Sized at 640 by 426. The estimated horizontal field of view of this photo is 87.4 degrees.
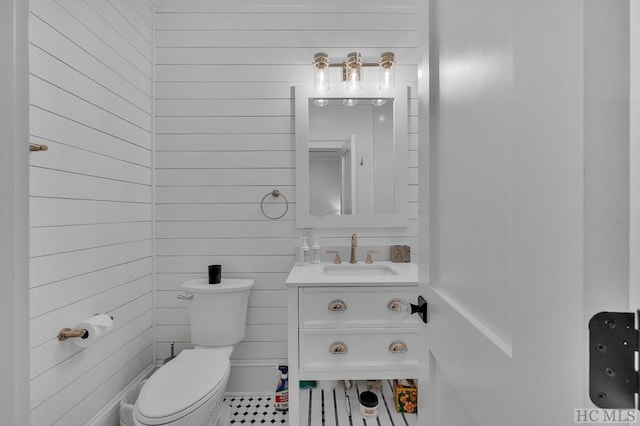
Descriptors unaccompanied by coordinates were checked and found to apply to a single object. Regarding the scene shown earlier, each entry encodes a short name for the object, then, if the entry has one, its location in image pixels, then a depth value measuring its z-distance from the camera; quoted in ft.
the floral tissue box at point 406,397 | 6.08
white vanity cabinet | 5.08
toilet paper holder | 4.33
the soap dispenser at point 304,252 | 6.59
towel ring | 6.87
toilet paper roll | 4.48
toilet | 4.24
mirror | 6.77
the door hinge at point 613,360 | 1.00
